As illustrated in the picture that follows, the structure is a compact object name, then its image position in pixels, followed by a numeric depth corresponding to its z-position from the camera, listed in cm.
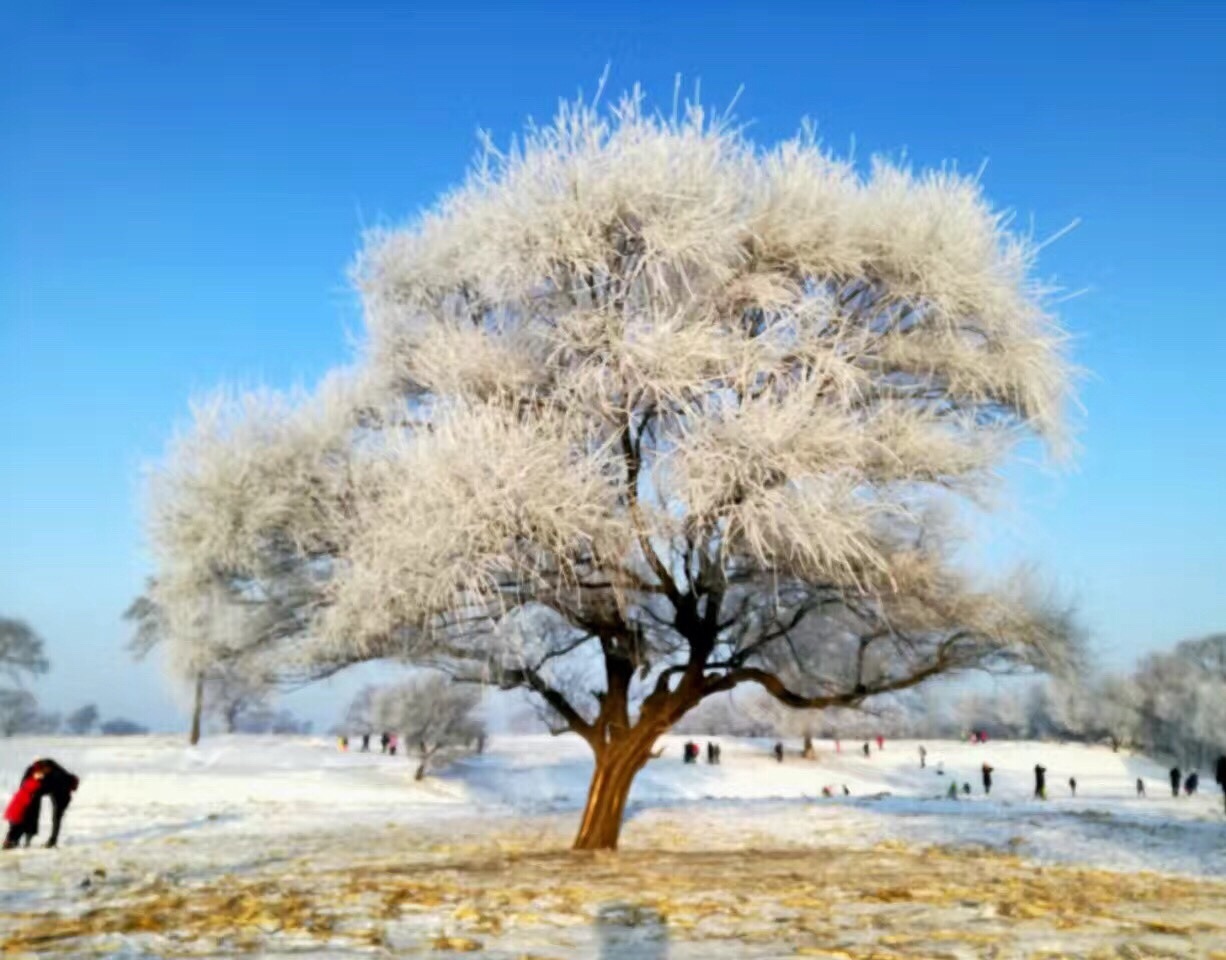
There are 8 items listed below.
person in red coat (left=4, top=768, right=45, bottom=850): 1507
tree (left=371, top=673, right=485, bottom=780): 4725
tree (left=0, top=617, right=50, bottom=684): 6881
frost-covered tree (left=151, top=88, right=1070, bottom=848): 1173
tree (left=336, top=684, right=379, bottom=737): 7192
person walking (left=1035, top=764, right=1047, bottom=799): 4138
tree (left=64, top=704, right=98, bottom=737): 11451
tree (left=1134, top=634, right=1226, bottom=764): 7631
